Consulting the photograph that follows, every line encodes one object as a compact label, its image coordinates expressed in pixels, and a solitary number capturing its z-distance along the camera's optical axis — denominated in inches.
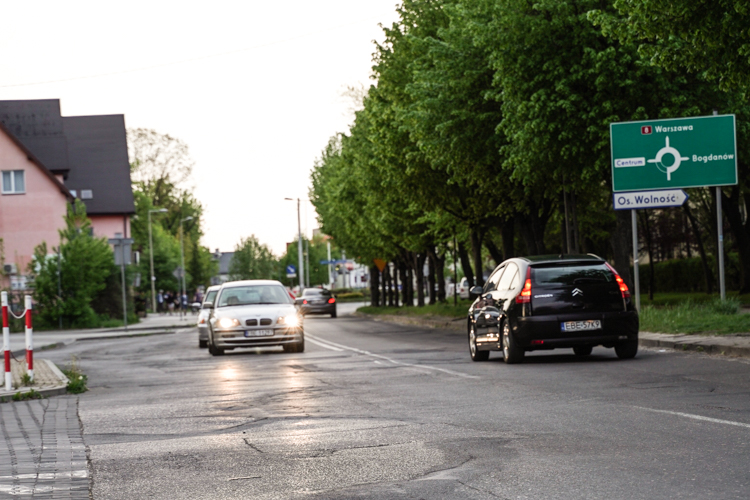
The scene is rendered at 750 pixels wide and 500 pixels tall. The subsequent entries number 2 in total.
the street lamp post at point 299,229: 3603.6
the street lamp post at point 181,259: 3132.1
